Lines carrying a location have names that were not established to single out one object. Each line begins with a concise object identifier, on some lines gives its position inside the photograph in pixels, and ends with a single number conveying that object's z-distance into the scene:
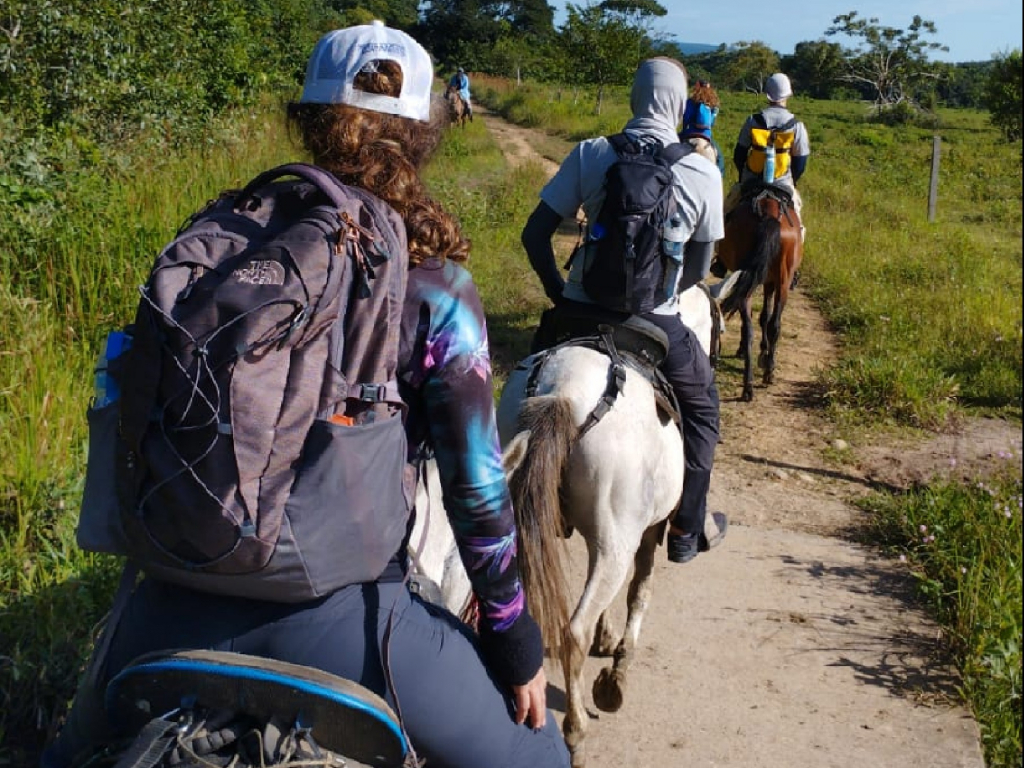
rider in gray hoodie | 3.88
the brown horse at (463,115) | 22.78
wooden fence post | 16.53
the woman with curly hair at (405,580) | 1.54
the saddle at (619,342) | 3.62
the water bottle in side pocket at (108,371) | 1.53
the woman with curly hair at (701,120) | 7.28
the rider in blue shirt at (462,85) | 24.08
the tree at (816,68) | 50.47
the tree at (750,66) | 50.58
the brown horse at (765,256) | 8.23
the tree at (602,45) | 30.19
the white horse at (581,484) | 3.21
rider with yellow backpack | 8.68
